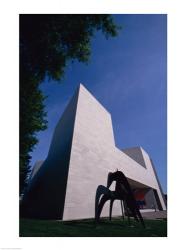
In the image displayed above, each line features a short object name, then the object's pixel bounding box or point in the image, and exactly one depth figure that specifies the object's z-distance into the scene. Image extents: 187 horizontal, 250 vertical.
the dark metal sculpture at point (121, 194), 7.71
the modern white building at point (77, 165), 11.62
